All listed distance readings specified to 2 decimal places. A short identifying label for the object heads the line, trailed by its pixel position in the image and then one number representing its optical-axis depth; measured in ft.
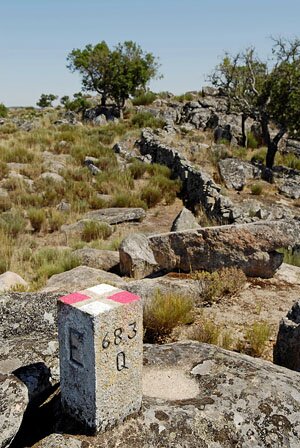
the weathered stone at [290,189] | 46.03
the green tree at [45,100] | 176.96
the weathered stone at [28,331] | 11.37
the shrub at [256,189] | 45.11
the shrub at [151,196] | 43.19
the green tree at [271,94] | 54.19
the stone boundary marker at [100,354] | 8.91
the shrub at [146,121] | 74.84
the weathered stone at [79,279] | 21.29
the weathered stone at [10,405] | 8.98
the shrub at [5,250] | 26.04
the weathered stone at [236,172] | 47.11
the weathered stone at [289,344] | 15.08
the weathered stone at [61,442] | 9.15
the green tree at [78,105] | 103.50
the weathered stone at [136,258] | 24.52
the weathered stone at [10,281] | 21.30
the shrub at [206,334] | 16.57
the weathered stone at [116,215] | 36.94
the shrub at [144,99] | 97.50
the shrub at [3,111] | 113.50
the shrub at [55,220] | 35.65
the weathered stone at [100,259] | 26.63
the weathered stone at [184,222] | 31.60
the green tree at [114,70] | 93.81
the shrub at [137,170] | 50.96
